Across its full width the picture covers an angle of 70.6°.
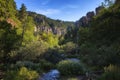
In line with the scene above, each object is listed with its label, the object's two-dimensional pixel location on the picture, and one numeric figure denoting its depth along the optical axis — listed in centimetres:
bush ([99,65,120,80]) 454
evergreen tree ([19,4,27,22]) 2213
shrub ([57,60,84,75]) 742
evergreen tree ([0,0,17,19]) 1489
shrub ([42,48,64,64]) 1092
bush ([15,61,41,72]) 822
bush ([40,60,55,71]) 935
